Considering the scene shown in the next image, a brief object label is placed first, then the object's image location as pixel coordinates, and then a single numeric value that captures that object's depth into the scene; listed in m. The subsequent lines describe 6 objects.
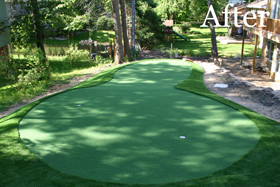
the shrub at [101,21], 19.71
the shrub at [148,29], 20.38
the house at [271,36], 12.34
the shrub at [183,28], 31.09
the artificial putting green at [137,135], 3.92
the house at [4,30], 15.28
